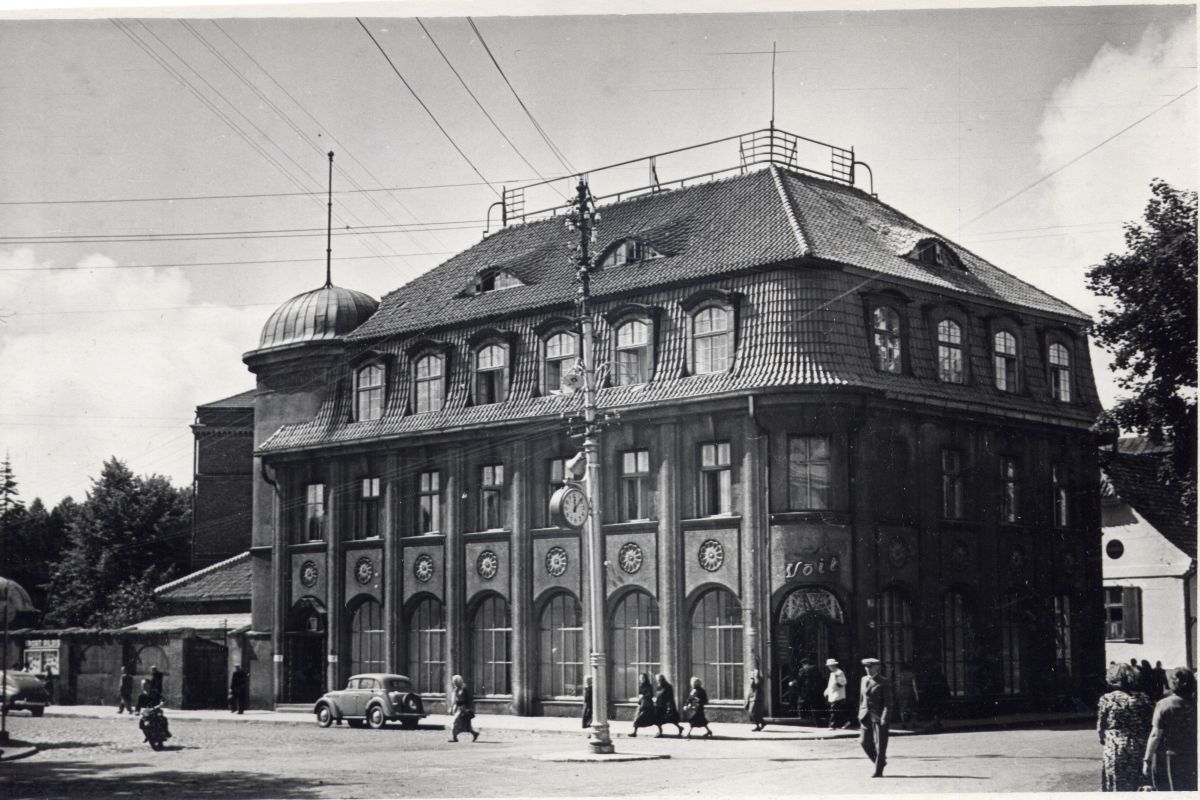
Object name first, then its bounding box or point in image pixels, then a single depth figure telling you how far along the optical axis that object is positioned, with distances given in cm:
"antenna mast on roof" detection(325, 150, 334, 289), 3007
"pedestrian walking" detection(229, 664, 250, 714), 4609
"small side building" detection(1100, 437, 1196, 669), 4694
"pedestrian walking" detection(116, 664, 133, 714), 4603
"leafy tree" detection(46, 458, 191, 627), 4275
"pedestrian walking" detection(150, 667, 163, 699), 4352
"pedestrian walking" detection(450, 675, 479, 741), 3347
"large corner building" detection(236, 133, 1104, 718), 3688
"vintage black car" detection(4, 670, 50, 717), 4353
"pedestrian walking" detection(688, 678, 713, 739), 3388
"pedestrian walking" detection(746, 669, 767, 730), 3488
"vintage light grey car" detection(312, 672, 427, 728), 3862
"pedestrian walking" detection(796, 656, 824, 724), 3575
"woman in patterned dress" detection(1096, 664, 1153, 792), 1806
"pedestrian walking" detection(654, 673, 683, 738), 3416
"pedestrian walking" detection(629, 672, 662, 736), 3403
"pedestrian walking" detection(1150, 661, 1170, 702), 3906
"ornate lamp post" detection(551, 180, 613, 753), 2808
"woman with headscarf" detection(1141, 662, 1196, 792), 1738
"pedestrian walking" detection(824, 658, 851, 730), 3431
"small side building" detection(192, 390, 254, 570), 5334
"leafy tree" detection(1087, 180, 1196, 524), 3177
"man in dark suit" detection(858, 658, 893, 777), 2447
